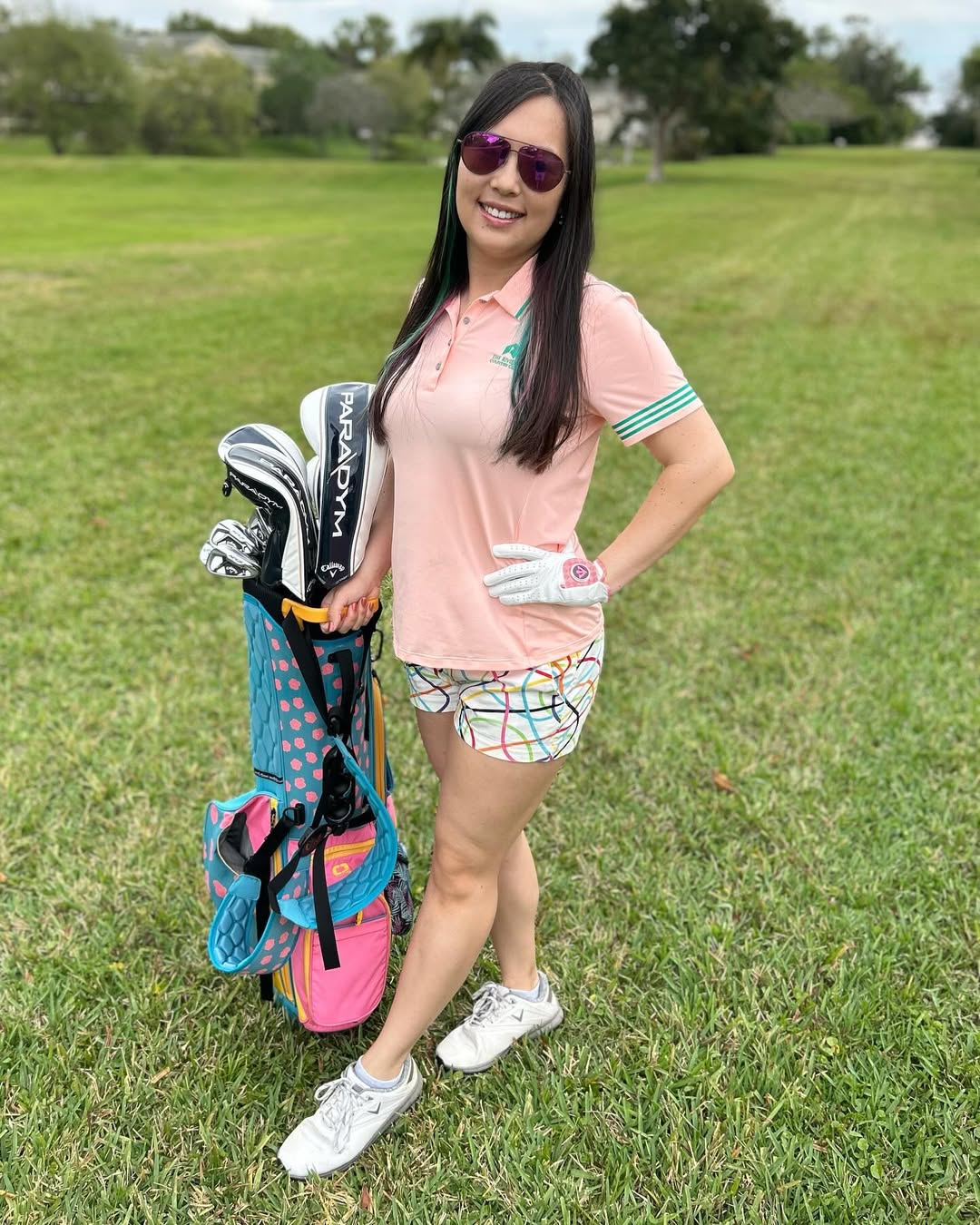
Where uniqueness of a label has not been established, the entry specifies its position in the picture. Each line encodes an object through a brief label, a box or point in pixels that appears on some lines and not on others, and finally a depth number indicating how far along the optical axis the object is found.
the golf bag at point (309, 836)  1.80
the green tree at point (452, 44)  44.62
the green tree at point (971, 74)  53.97
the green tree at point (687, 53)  36.69
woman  1.53
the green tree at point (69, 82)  42.50
